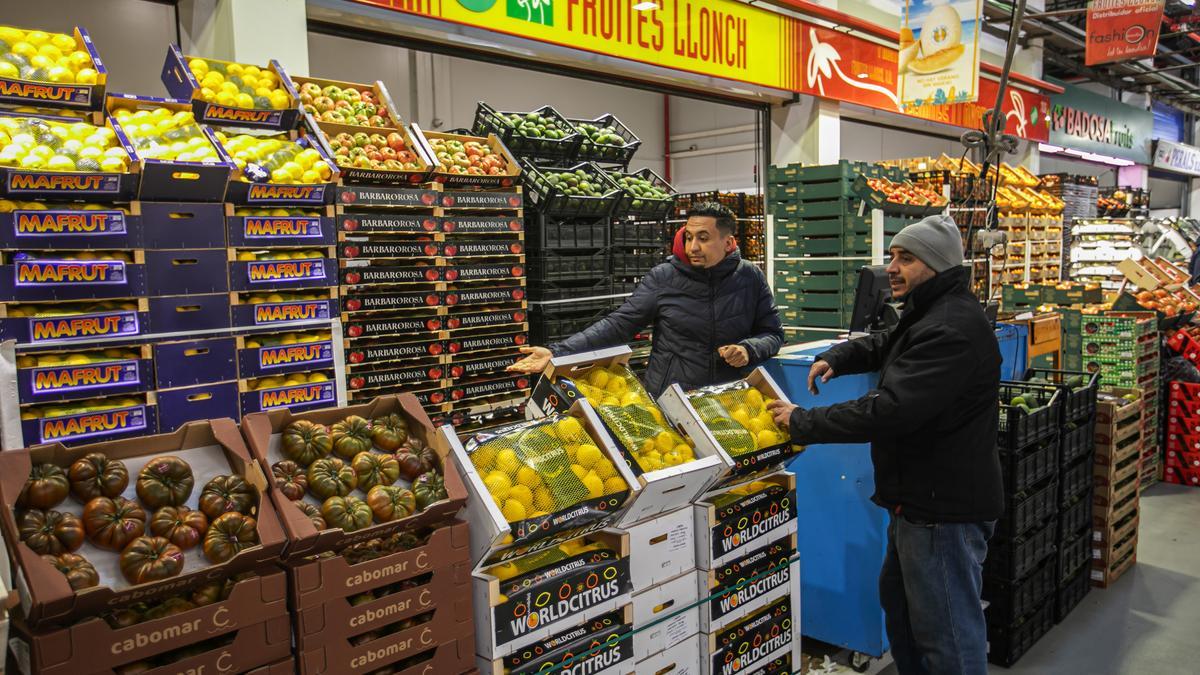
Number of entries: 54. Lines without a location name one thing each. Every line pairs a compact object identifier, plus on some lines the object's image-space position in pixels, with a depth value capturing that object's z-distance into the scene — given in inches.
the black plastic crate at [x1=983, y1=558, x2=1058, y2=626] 156.5
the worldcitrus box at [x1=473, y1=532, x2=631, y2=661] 90.6
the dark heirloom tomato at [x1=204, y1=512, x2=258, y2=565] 76.3
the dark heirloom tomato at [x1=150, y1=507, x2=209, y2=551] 76.4
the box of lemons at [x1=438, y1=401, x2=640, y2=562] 90.2
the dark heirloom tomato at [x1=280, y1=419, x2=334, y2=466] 89.2
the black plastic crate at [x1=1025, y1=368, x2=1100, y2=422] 173.0
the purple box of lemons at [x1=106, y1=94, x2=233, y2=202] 144.6
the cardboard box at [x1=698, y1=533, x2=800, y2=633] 114.3
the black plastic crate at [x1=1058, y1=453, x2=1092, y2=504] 174.7
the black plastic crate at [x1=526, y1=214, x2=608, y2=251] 229.0
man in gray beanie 109.5
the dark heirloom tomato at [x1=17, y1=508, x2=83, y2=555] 70.9
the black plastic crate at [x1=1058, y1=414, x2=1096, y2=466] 173.6
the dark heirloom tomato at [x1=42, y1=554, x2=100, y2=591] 68.5
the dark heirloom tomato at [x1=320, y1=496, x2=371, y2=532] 82.7
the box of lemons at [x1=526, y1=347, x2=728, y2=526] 102.9
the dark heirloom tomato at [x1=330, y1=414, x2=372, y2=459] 91.6
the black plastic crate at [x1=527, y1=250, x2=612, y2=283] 231.3
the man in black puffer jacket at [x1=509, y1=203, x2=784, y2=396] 149.6
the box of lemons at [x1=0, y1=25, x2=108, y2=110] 147.9
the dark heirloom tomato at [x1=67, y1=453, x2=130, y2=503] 77.5
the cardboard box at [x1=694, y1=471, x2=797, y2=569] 113.1
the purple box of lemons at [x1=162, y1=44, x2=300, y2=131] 171.9
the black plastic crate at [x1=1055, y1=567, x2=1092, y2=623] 175.3
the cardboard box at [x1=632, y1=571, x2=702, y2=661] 105.6
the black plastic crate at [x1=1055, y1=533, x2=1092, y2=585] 174.6
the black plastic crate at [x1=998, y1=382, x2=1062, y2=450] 154.4
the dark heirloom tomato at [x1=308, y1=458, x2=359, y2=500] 85.9
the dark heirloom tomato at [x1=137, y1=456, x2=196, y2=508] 79.4
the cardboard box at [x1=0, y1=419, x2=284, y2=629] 66.2
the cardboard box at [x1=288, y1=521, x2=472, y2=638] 79.4
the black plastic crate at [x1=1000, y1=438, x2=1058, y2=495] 155.5
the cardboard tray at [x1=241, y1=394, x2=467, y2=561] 79.2
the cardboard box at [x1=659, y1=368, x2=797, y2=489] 111.2
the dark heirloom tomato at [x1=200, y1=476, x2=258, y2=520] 80.6
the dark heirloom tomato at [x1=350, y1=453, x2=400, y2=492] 88.9
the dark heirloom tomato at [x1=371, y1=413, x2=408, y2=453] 94.9
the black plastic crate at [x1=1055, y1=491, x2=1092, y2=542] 174.9
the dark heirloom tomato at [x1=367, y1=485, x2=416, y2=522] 85.0
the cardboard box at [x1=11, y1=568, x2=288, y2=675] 66.5
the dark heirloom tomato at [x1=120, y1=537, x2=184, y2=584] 71.9
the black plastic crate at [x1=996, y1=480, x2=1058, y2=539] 157.1
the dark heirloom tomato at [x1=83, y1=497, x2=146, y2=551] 74.2
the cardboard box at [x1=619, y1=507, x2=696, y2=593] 104.9
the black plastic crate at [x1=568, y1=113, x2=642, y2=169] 265.3
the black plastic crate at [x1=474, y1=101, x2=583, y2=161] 244.5
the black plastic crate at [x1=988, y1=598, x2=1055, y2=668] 156.2
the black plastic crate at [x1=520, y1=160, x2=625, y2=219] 225.6
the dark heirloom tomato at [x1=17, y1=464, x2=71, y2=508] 74.3
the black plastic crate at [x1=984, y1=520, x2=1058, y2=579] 157.5
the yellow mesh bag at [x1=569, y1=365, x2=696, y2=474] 107.4
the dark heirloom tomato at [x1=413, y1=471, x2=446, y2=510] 88.4
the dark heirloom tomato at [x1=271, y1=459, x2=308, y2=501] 83.6
